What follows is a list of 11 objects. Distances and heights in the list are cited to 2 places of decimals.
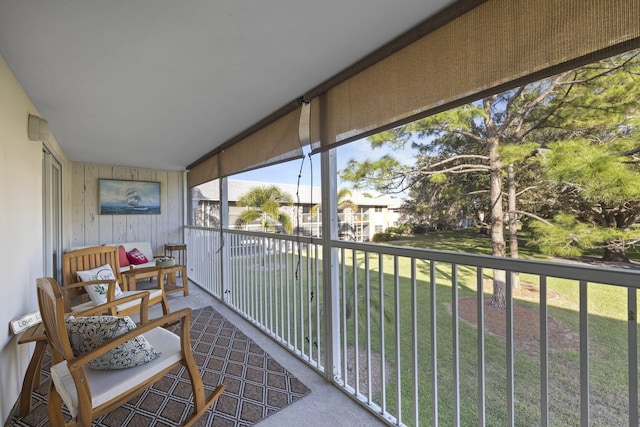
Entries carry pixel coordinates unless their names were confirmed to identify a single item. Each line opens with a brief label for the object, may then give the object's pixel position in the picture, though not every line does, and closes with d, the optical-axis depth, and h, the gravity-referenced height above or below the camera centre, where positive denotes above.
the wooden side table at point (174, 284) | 3.54 -1.02
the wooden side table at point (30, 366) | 1.52 -0.91
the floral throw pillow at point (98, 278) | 2.39 -0.65
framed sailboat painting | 4.21 +0.33
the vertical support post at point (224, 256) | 3.31 -0.54
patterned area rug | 1.51 -1.20
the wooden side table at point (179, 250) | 4.38 -0.62
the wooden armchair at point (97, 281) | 2.35 -0.64
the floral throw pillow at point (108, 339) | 1.18 -0.59
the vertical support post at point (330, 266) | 1.82 -0.38
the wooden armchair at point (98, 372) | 1.09 -0.78
